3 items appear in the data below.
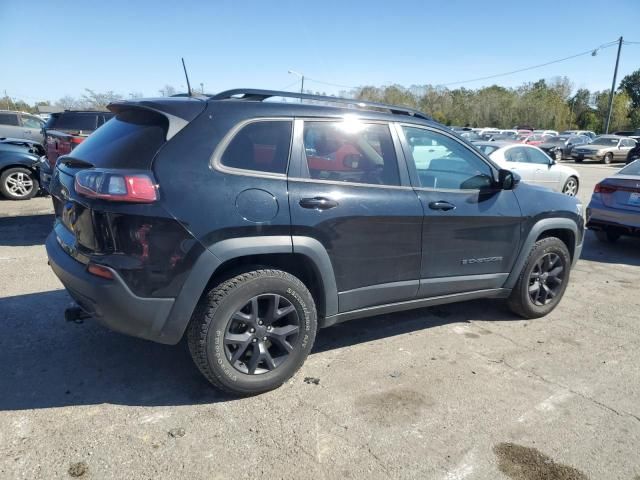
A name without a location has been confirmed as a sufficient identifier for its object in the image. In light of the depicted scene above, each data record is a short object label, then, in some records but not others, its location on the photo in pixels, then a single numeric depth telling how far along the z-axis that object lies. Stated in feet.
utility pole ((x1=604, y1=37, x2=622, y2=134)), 139.43
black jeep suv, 8.87
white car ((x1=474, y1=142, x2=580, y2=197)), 36.52
